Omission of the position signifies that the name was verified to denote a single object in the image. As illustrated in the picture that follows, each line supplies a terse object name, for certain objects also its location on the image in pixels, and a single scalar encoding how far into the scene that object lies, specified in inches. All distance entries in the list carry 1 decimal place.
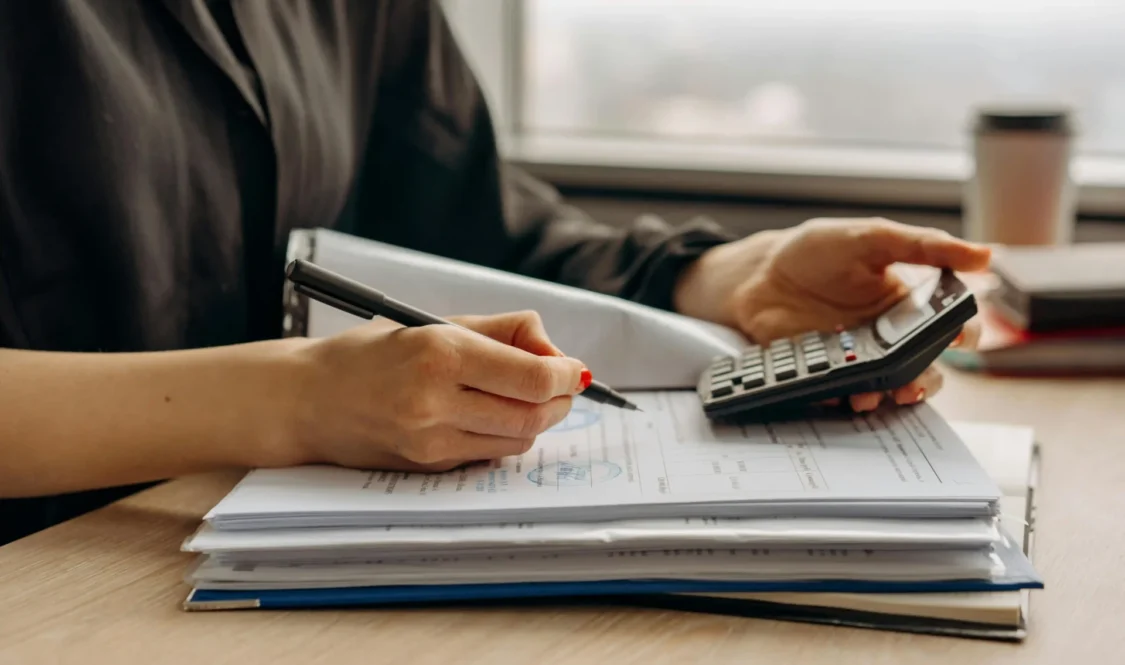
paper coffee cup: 44.4
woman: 22.2
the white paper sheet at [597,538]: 19.2
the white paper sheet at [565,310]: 28.5
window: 53.5
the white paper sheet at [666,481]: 20.0
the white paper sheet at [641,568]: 19.4
